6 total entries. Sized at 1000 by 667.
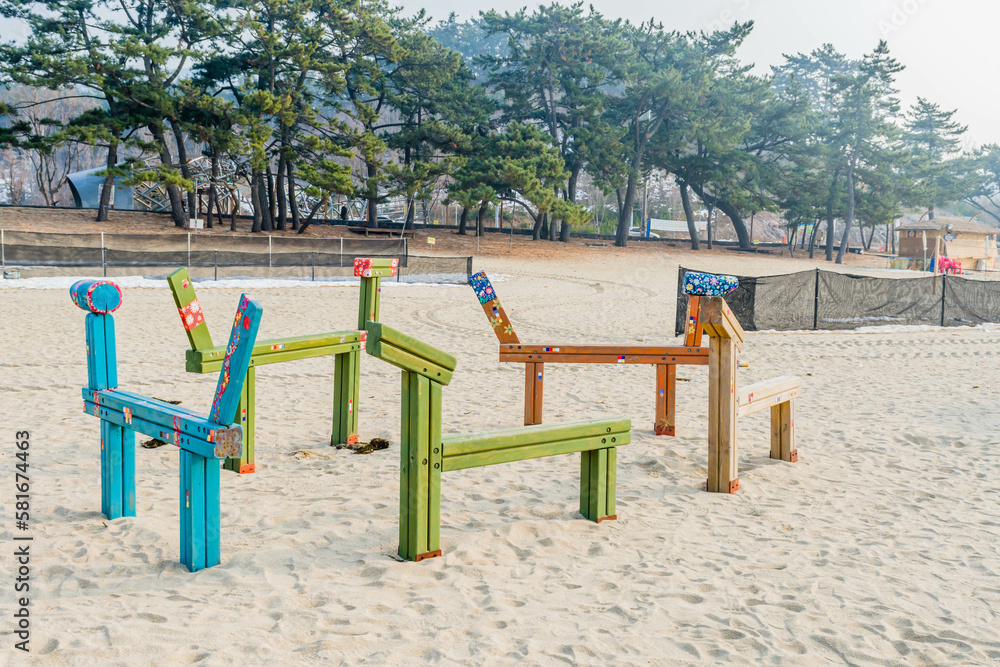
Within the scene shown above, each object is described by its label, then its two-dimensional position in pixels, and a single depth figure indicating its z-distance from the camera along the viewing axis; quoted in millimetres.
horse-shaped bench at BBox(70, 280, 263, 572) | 3375
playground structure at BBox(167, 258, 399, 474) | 4484
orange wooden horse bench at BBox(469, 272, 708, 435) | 6438
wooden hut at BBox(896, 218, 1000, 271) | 50625
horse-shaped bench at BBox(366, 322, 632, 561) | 3625
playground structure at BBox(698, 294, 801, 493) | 4984
